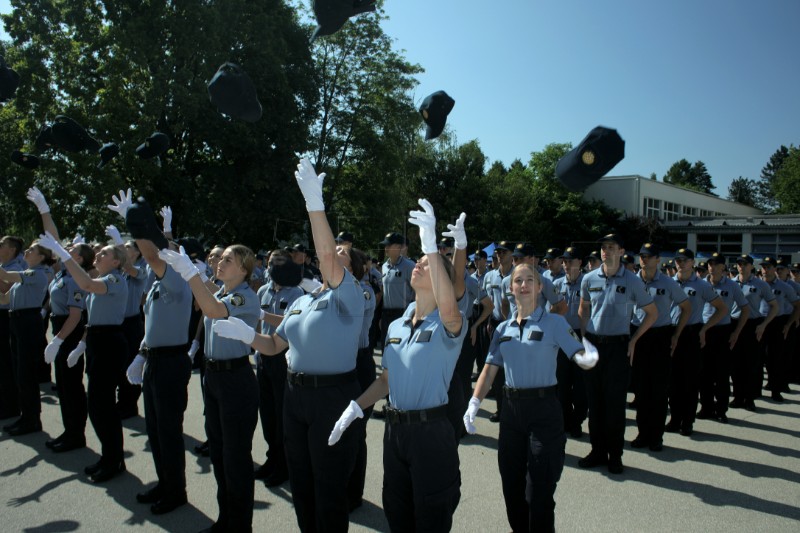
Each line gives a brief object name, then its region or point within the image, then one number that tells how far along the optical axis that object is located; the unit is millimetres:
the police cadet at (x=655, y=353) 6090
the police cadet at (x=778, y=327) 9000
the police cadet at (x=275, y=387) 4953
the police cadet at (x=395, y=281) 7602
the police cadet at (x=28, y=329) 6289
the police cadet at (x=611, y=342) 5340
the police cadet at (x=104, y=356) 5020
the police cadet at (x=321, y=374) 3221
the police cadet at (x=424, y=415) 2771
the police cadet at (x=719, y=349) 7504
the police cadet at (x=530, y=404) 3488
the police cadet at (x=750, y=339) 8164
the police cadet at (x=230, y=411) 3783
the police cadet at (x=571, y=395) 6500
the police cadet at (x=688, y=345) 6734
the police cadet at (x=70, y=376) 5707
